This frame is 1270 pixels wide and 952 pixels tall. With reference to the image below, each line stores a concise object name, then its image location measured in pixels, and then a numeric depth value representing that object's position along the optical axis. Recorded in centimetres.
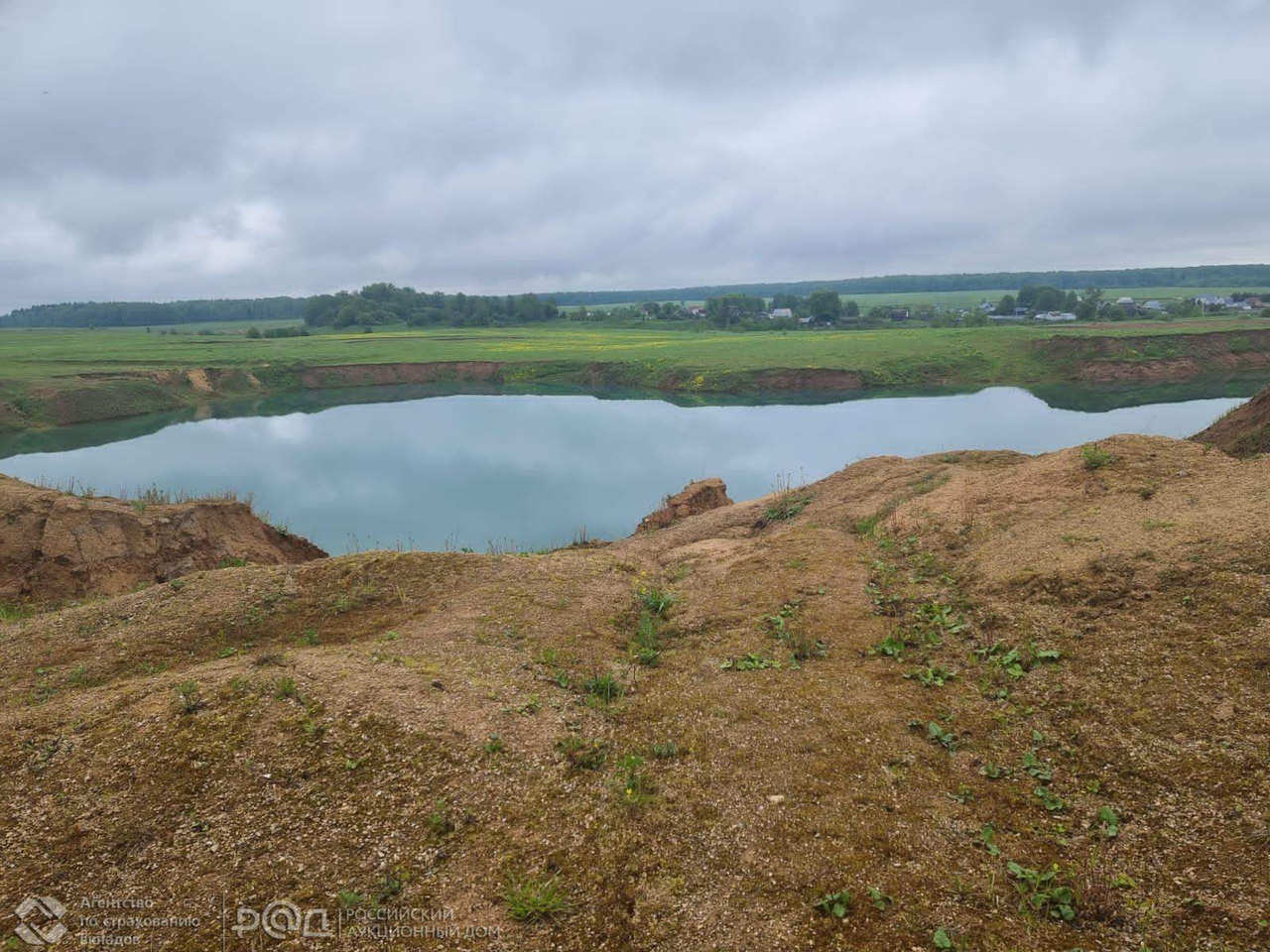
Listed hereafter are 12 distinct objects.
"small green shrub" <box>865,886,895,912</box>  565
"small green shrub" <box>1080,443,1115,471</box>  1508
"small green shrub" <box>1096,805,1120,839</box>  621
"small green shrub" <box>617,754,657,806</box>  725
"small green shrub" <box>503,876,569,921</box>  582
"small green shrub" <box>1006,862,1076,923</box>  548
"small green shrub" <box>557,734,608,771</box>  793
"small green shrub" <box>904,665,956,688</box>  933
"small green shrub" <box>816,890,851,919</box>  565
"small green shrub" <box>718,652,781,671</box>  1023
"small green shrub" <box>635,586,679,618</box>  1369
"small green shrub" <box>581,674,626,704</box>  976
